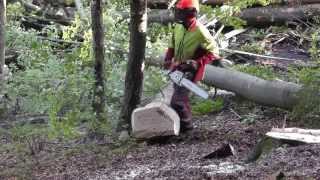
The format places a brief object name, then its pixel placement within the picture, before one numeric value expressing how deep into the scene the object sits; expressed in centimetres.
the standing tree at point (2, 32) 951
